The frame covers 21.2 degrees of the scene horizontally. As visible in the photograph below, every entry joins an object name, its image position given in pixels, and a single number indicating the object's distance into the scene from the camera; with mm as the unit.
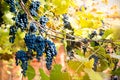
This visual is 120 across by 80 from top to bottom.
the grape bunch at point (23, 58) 901
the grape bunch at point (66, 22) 1458
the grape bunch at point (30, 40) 872
